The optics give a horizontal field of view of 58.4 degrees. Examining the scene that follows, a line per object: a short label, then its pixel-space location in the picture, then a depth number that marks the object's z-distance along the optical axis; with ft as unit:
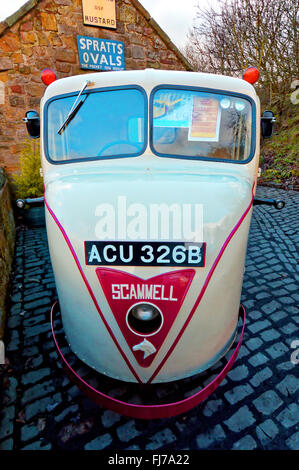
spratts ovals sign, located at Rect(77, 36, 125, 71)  19.39
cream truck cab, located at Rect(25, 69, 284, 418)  5.35
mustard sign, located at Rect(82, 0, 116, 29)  18.94
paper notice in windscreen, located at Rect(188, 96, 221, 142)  7.23
